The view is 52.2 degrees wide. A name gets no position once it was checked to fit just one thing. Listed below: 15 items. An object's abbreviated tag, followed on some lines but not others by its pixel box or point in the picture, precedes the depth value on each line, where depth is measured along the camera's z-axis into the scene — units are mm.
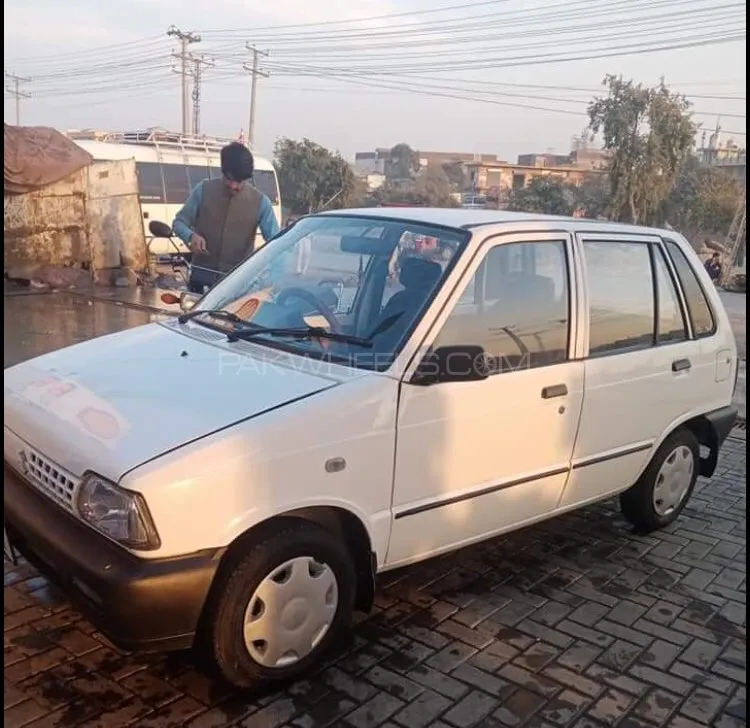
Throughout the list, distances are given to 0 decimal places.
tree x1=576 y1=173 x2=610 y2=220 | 36188
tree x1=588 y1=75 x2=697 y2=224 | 35000
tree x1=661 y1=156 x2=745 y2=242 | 37906
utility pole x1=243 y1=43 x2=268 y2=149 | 41625
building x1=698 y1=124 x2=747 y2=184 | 42875
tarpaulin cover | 11984
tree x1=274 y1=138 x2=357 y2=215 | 33469
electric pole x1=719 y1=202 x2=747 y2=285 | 26361
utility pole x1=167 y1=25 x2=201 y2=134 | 41375
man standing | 5861
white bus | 19469
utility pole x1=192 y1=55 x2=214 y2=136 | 43438
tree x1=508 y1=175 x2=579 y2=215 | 33188
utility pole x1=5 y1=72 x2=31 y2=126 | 57969
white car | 2578
